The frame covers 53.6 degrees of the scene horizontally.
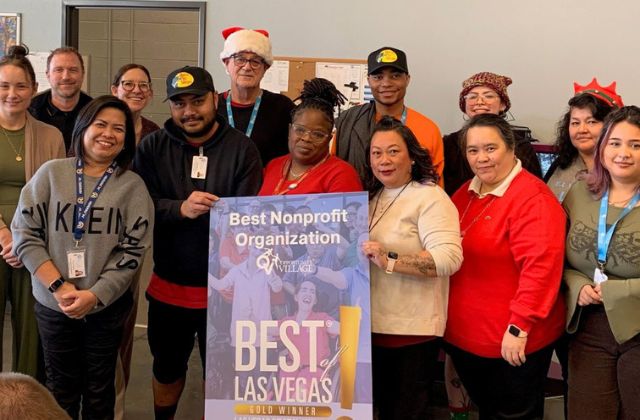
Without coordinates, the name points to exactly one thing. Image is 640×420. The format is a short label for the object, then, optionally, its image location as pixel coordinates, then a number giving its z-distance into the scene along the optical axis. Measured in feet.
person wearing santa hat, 9.82
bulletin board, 15.72
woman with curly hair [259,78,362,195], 7.82
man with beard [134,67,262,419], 8.17
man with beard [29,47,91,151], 10.33
